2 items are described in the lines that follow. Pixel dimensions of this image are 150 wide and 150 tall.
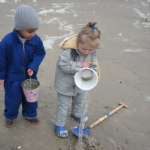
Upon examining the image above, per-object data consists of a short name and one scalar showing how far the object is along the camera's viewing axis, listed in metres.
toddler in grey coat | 2.38
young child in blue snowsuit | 2.25
